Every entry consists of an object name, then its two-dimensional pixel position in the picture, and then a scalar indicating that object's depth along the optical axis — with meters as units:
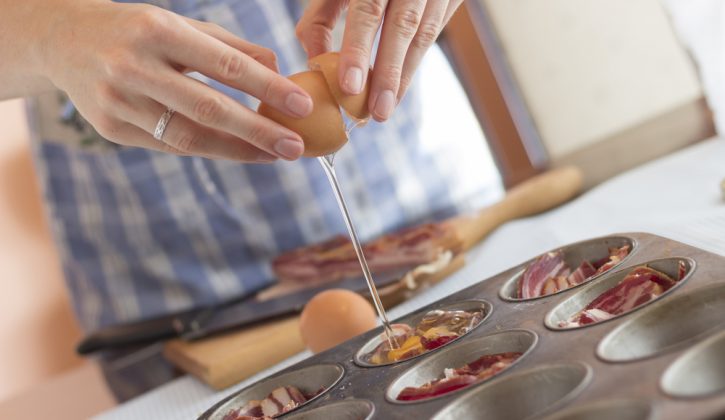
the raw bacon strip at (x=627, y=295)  1.02
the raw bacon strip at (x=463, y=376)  0.95
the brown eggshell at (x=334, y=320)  1.39
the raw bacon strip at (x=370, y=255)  1.75
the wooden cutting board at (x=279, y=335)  1.59
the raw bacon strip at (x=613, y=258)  1.15
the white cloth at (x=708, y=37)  1.83
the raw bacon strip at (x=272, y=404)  1.16
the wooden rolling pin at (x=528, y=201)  1.98
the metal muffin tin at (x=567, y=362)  0.76
